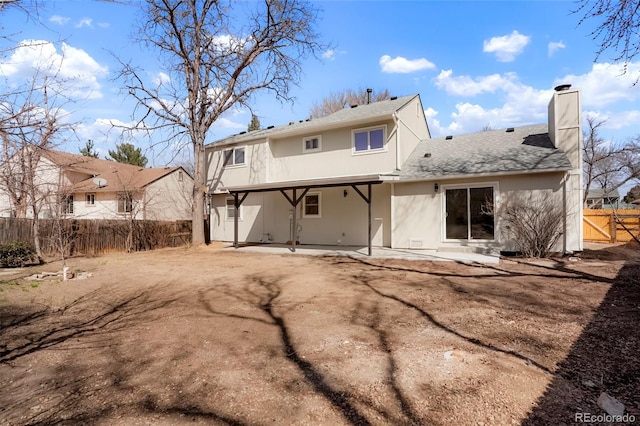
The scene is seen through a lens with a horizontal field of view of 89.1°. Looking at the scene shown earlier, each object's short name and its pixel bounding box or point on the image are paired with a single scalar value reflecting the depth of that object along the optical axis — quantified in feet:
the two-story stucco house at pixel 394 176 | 34.47
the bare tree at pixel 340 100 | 98.37
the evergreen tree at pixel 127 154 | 96.89
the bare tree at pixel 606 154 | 92.89
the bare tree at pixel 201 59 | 50.70
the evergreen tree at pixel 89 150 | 84.52
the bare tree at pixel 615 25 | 15.43
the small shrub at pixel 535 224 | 32.14
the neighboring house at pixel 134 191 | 70.74
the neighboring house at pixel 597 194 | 130.86
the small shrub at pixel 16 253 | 32.81
